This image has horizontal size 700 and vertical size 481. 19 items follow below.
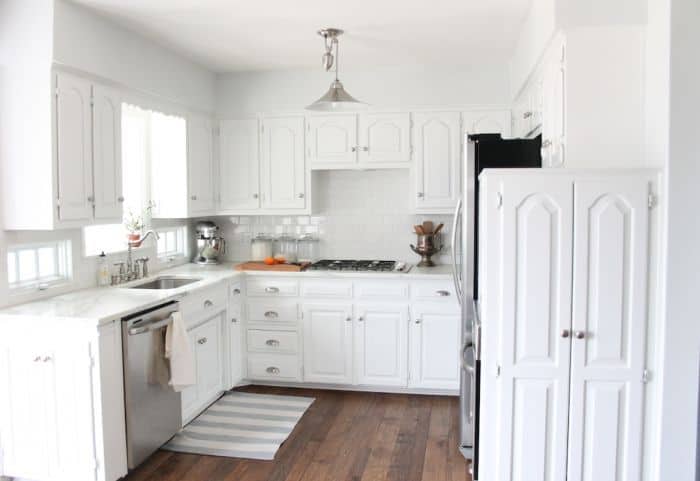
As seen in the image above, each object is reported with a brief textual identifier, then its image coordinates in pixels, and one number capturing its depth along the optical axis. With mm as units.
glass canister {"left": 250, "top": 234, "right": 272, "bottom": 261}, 5016
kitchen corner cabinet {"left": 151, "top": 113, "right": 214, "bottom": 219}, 4379
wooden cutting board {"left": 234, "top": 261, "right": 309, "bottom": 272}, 4527
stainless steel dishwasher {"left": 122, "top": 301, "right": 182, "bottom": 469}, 2994
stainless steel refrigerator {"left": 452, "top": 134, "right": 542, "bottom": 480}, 3062
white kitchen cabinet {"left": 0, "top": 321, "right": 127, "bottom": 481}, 2801
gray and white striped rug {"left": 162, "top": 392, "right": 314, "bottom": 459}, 3434
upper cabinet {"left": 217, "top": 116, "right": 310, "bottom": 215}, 4770
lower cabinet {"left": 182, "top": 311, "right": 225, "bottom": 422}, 3771
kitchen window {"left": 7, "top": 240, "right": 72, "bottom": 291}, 3203
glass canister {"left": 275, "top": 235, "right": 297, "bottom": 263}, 5109
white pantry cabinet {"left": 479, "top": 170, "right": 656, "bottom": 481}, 2369
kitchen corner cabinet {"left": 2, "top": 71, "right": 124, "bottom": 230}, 3033
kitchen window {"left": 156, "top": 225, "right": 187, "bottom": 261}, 4633
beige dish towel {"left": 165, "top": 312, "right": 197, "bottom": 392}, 3279
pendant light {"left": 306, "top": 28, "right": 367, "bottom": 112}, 3578
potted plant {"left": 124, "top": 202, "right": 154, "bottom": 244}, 3955
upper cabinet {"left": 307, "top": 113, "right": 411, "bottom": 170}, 4617
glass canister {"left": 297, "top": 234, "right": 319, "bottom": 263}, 5094
